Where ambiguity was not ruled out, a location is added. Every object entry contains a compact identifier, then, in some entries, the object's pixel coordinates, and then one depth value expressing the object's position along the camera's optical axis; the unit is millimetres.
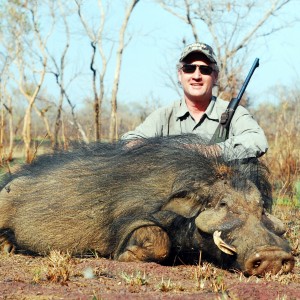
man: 5020
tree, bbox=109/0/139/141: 14296
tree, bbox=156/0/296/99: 15297
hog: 3525
